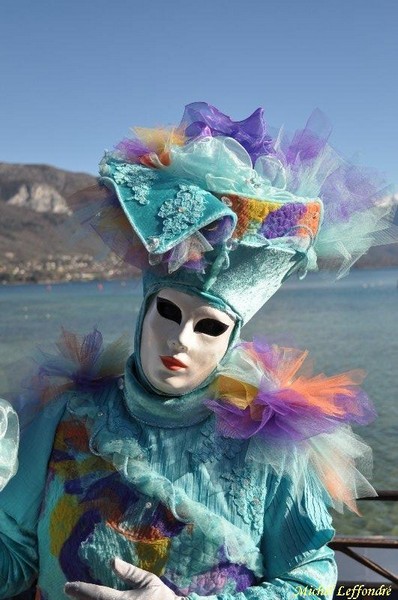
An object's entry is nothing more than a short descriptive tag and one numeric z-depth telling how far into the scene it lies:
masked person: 1.35
